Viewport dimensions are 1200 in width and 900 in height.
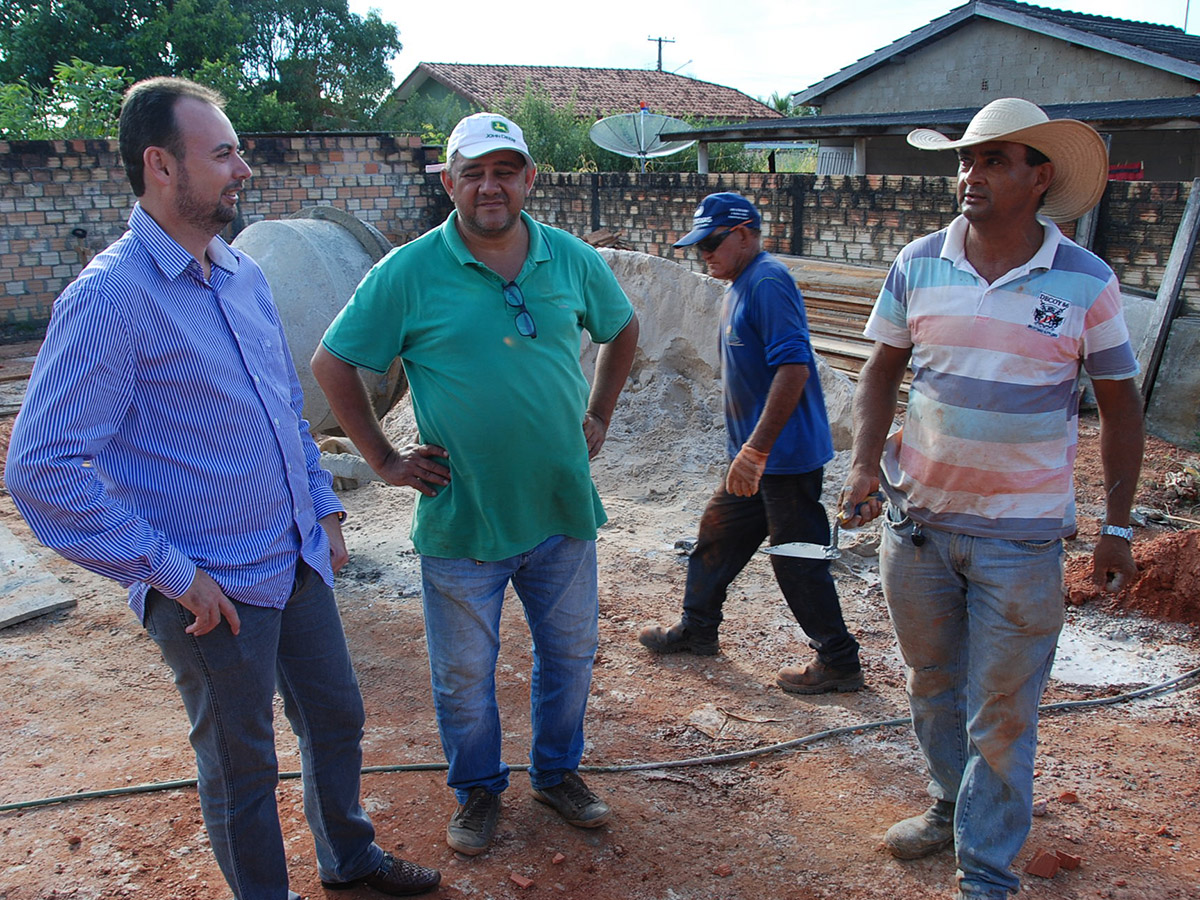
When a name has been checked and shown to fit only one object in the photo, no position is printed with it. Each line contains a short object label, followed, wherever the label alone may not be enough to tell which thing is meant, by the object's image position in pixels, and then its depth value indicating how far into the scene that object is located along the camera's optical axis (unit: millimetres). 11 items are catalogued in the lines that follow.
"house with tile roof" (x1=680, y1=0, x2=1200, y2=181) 12891
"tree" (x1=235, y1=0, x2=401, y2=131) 26672
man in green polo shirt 2666
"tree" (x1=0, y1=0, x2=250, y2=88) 22562
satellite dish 16688
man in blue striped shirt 1920
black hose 3131
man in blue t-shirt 3611
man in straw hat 2393
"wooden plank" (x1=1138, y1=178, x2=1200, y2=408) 7340
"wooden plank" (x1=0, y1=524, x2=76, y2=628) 4723
